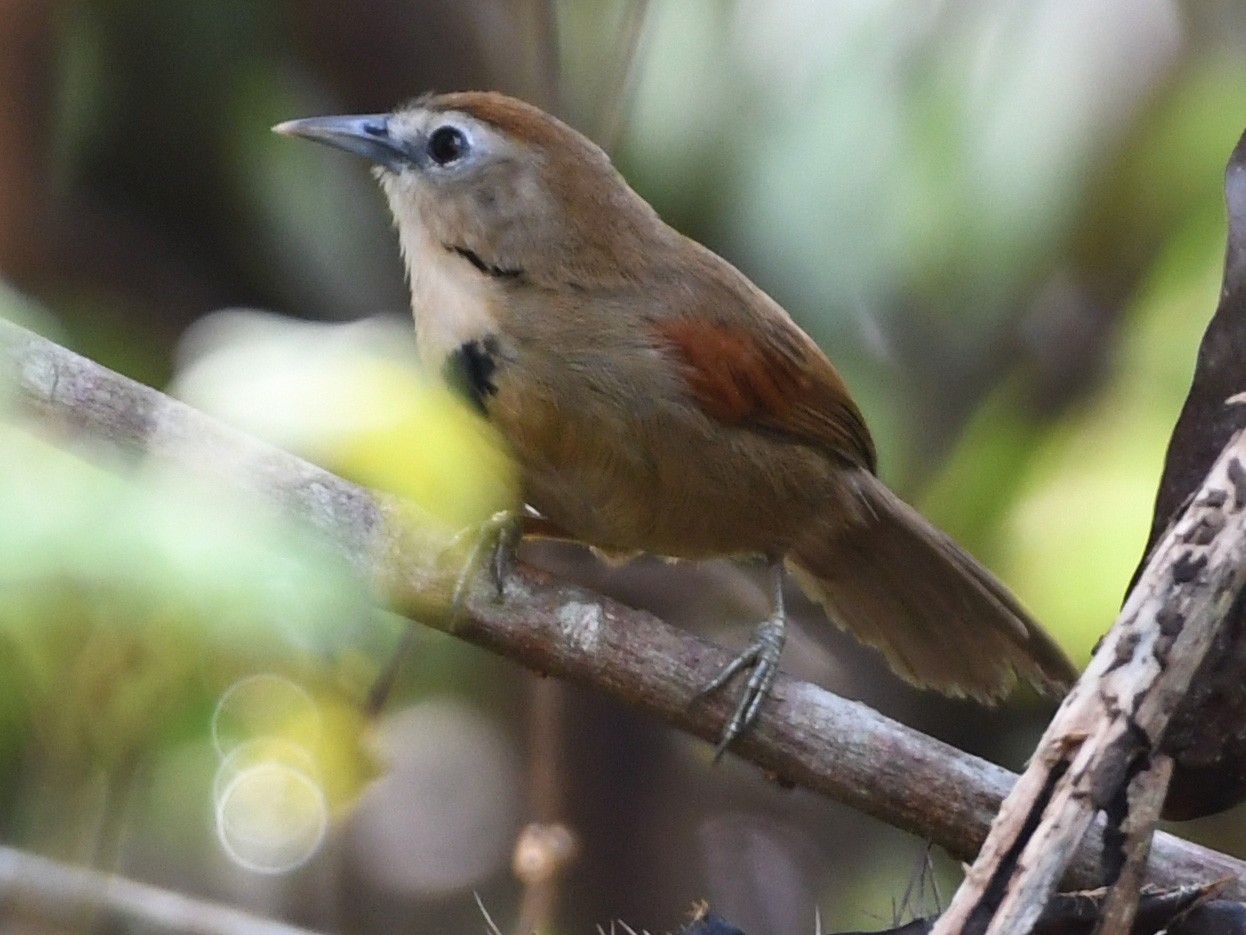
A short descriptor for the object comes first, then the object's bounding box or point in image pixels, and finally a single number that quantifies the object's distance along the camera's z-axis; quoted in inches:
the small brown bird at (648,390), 212.5
